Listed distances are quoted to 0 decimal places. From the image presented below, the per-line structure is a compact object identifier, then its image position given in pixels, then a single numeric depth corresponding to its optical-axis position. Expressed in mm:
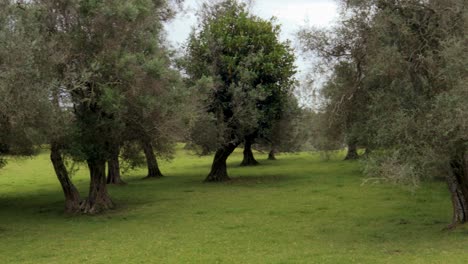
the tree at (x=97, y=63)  22672
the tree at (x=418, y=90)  15008
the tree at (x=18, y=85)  18156
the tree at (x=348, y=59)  18891
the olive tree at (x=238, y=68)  36812
